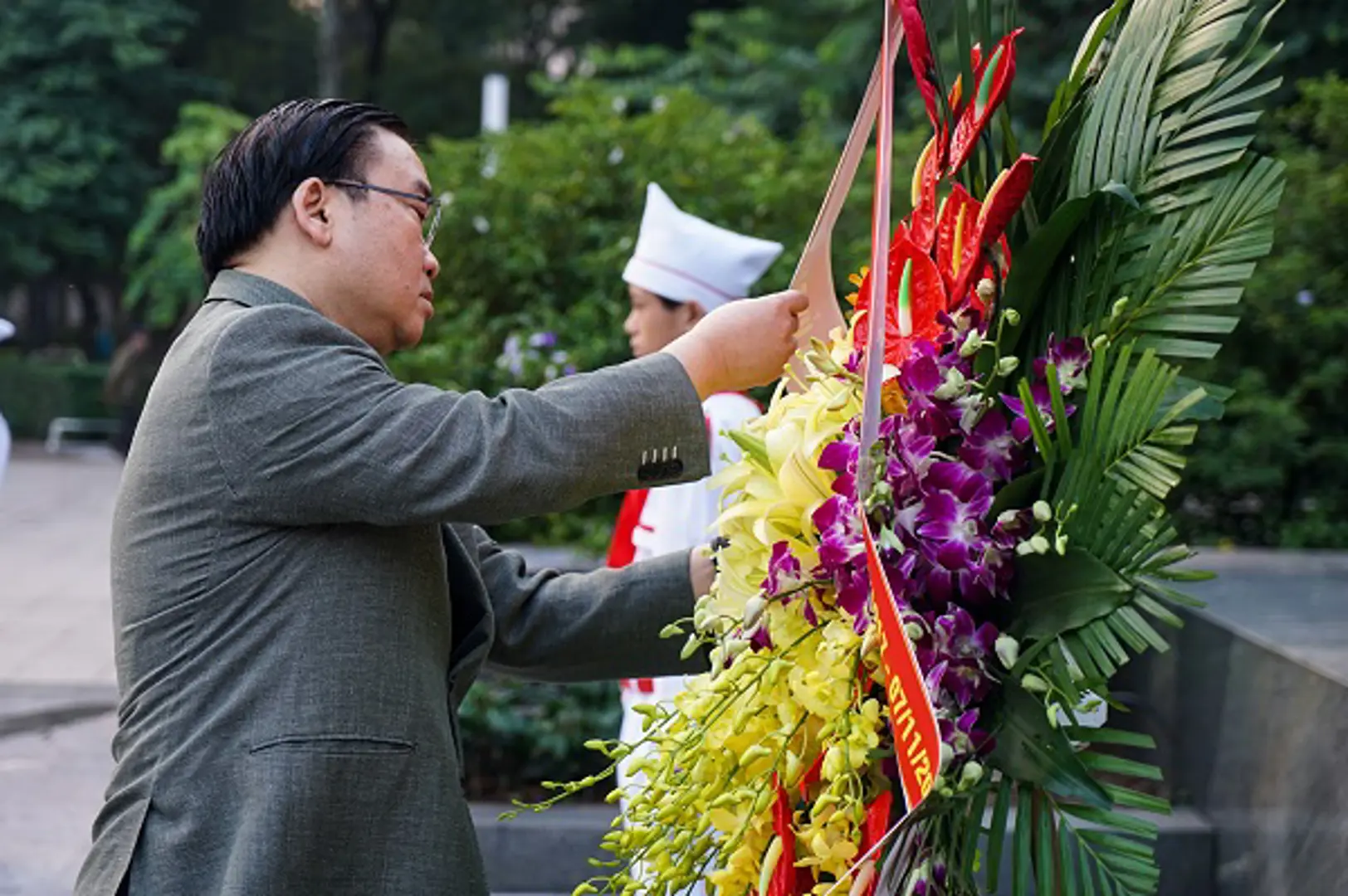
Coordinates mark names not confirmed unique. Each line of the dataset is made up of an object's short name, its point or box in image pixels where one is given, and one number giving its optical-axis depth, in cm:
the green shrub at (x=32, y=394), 2325
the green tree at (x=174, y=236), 1797
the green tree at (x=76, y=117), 2233
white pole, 1149
